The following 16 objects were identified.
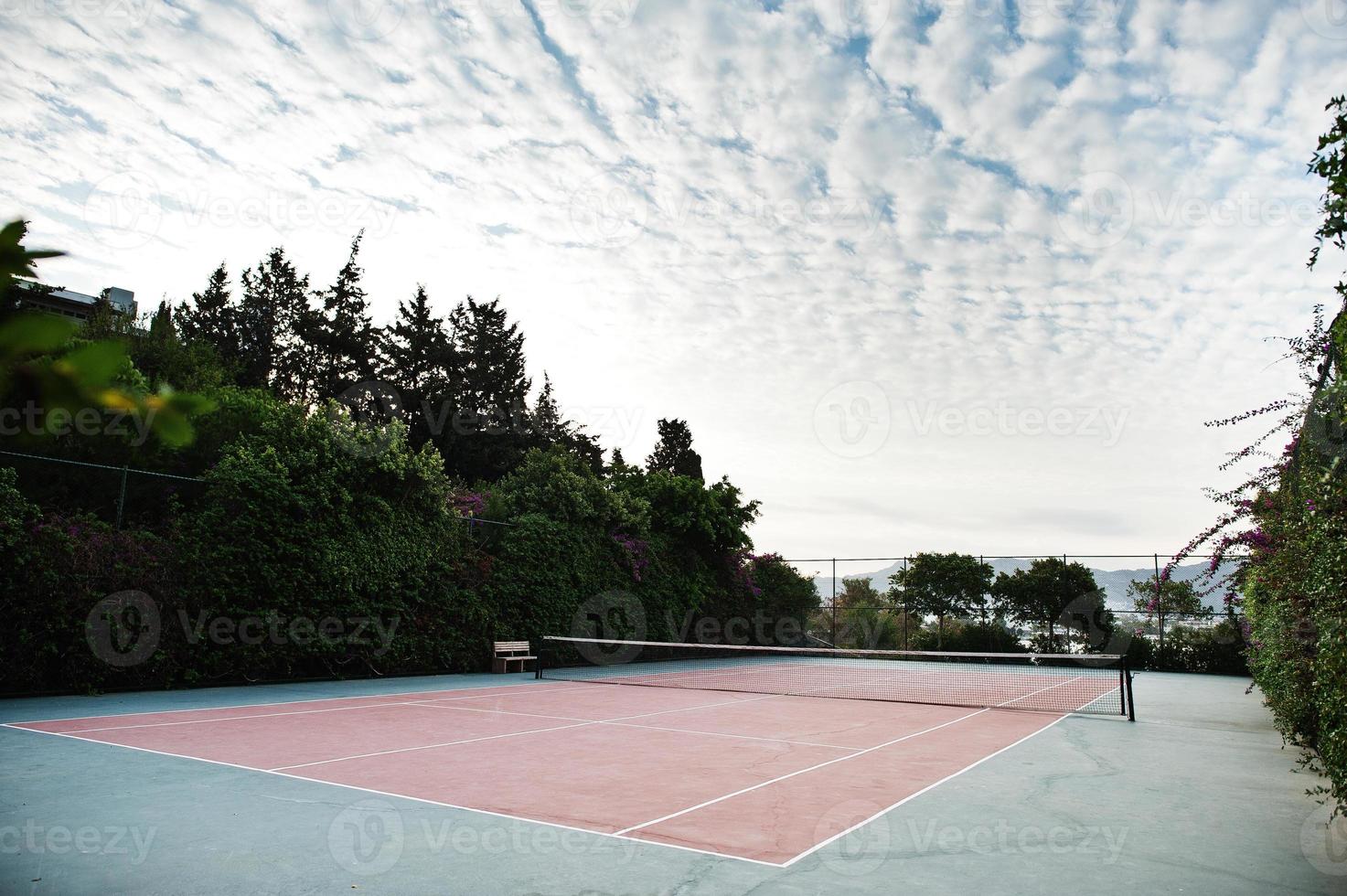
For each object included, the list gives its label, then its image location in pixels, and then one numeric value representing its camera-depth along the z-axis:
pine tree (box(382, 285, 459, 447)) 41.47
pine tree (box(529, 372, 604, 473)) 44.31
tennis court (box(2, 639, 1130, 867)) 5.64
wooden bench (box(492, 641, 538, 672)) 17.05
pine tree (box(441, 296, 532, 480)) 39.00
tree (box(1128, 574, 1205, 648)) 22.84
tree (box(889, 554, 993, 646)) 26.98
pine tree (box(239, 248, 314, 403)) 42.88
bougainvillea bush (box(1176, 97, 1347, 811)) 4.23
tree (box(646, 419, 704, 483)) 42.66
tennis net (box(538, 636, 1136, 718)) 14.61
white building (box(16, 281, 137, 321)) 35.64
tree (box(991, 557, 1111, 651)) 25.52
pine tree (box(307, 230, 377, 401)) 43.31
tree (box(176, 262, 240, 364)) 42.16
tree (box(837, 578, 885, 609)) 29.61
